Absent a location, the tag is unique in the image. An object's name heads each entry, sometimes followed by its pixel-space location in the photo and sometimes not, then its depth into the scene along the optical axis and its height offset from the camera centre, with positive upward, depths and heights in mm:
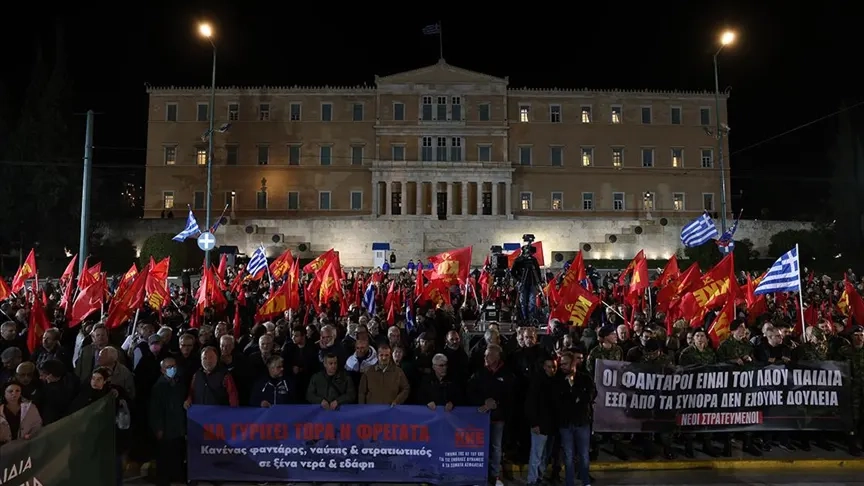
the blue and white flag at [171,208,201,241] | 19875 +1897
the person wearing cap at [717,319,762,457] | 7043 -807
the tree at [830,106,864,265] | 39375 +6855
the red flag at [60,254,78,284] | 12430 +309
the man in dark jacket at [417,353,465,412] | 5984 -1039
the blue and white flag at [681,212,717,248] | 19094 +1819
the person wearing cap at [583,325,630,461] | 7121 -790
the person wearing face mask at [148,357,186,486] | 5730 -1320
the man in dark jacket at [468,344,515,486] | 5996 -1099
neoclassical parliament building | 48469 +11275
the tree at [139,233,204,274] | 33188 +2030
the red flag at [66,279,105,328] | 9656 -282
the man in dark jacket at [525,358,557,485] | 5871 -1178
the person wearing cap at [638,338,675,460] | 6957 -878
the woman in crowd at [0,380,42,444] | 4453 -968
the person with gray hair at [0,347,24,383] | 5887 -747
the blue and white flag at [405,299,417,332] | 11282 -667
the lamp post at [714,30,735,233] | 18984 +8000
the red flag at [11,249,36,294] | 13951 +305
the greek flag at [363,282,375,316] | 14023 -297
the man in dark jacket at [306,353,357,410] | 5926 -1005
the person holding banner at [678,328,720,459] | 7156 -828
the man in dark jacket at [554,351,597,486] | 5832 -1222
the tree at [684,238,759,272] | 31484 +1809
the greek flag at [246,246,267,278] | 15781 +594
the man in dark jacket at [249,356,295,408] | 5945 -1027
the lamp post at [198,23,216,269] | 18547 +6691
